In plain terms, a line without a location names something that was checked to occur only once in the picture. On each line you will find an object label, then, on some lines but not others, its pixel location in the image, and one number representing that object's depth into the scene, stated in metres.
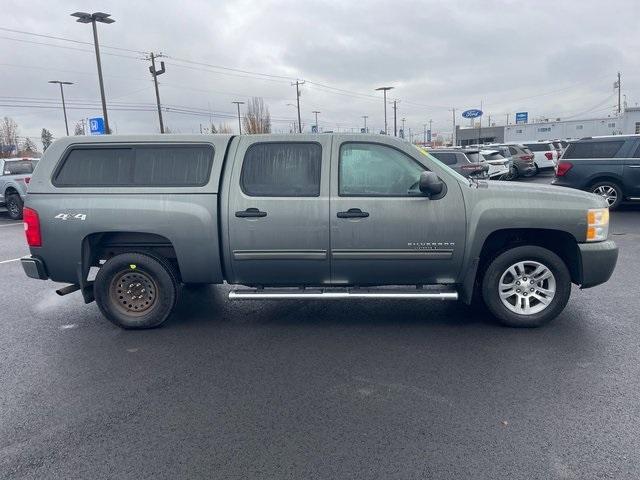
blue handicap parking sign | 23.38
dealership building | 45.94
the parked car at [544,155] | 24.30
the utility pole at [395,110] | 63.62
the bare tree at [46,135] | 112.75
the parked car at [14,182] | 14.70
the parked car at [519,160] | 22.30
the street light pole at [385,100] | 53.08
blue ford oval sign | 45.44
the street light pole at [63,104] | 42.34
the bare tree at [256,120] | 62.50
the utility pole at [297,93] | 57.04
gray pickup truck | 4.56
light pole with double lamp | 23.55
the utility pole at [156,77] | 28.30
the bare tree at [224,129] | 70.64
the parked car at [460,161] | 15.89
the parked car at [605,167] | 11.71
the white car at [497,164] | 19.90
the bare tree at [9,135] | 80.96
